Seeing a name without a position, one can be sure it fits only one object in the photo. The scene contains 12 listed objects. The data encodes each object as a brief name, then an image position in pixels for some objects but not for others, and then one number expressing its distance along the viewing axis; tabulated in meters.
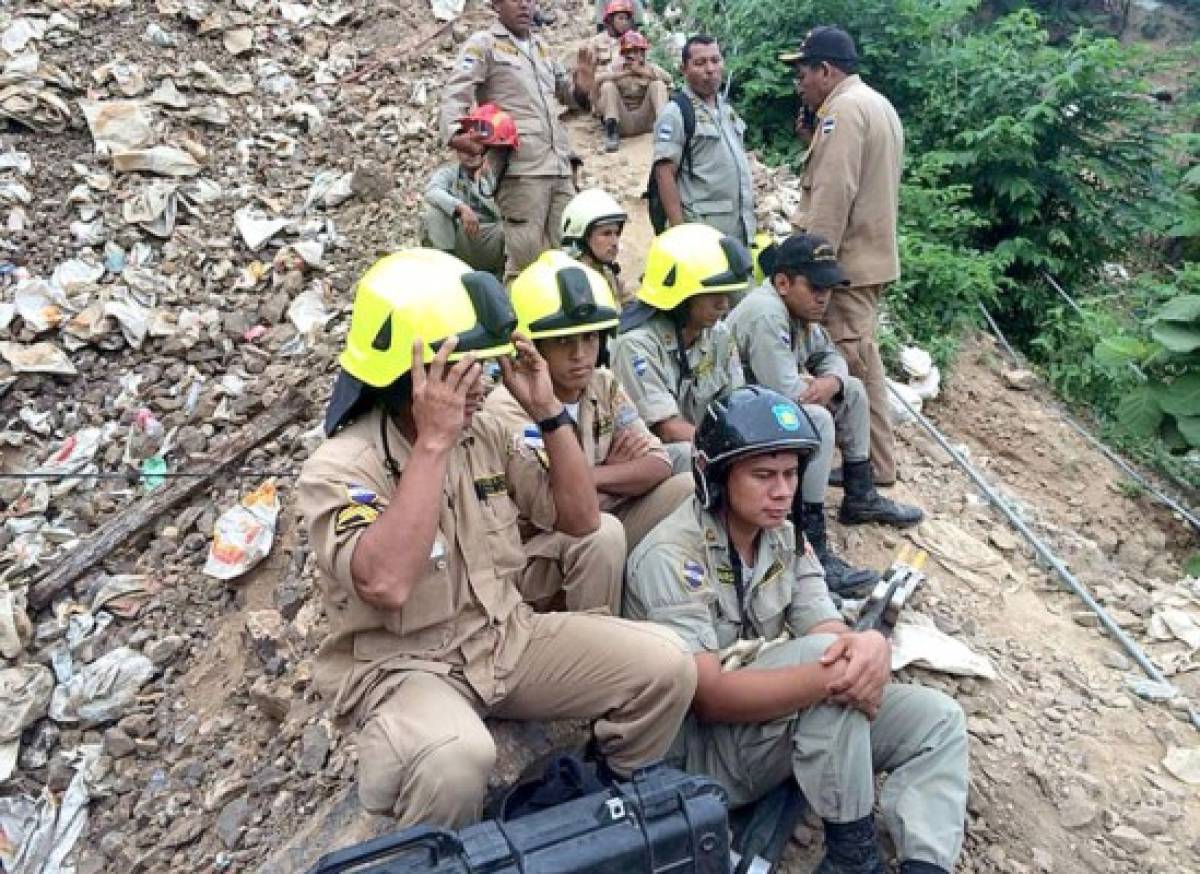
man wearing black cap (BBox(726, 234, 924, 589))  4.28
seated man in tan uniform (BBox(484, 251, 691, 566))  3.26
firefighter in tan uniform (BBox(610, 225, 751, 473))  4.13
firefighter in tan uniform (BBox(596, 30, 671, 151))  9.70
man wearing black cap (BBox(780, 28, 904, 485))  4.71
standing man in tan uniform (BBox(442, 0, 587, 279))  5.96
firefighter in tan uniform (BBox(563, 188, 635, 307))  5.07
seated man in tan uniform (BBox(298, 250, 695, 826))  2.36
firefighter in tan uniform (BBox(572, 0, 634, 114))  9.99
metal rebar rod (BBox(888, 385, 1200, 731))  4.19
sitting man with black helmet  2.70
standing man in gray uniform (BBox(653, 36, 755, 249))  5.92
